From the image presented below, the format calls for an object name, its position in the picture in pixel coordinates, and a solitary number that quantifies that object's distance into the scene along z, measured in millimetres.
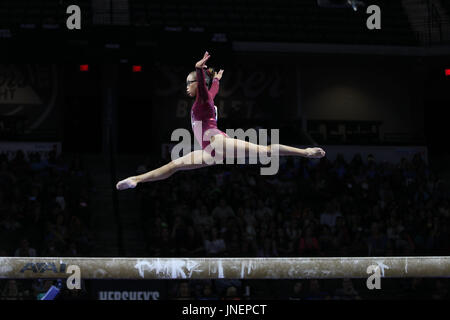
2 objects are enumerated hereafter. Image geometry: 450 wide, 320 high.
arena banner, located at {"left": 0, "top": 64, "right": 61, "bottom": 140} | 17781
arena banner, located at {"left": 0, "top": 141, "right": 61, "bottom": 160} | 15170
